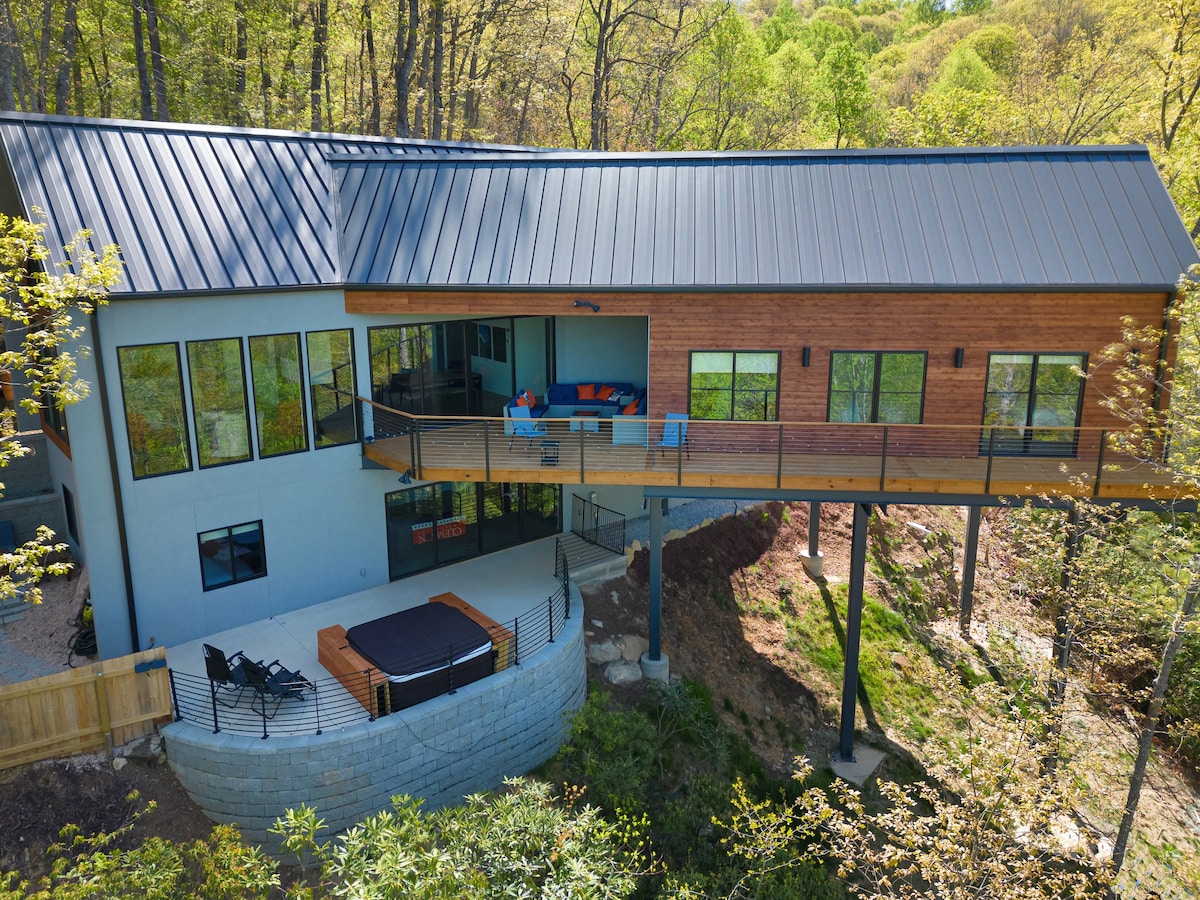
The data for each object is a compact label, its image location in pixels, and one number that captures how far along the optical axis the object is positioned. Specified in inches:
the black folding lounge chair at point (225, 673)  475.5
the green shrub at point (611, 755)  479.2
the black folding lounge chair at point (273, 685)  474.6
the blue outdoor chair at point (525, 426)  635.5
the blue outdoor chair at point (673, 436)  595.8
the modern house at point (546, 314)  524.7
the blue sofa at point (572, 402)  674.2
